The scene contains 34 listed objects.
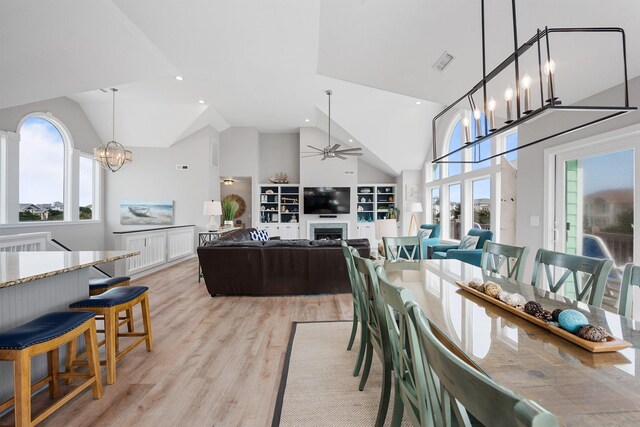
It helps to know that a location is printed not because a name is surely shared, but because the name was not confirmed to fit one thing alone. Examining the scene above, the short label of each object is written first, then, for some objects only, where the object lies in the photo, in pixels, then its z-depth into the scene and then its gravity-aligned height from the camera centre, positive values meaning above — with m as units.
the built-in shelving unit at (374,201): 9.39 +0.39
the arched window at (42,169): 5.57 +0.87
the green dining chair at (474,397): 0.41 -0.32
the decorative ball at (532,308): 1.34 -0.43
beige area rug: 1.78 -1.24
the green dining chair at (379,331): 1.59 -0.70
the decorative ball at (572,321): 1.16 -0.43
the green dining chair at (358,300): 2.16 -0.68
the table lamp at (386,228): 5.80 -0.29
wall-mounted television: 8.88 +0.39
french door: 2.73 +0.11
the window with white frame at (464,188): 5.32 +0.58
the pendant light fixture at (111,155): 5.72 +1.13
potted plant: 8.75 +0.08
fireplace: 9.06 -0.62
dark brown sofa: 4.20 -0.78
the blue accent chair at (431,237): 6.39 -0.55
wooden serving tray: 1.04 -0.47
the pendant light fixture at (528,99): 1.28 +0.66
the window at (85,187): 6.79 +0.60
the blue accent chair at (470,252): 4.46 -0.63
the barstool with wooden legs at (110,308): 2.12 -0.71
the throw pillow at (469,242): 5.02 -0.50
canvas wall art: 7.54 +0.01
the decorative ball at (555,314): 1.27 -0.44
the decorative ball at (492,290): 1.62 -0.42
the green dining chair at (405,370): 0.88 -0.54
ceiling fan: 6.25 +1.37
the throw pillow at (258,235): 6.13 -0.49
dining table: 0.76 -0.49
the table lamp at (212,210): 6.92 +0.06
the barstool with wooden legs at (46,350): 1.47 -0.73
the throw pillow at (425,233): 6.72 -0.45
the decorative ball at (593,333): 1.07 -0.44
